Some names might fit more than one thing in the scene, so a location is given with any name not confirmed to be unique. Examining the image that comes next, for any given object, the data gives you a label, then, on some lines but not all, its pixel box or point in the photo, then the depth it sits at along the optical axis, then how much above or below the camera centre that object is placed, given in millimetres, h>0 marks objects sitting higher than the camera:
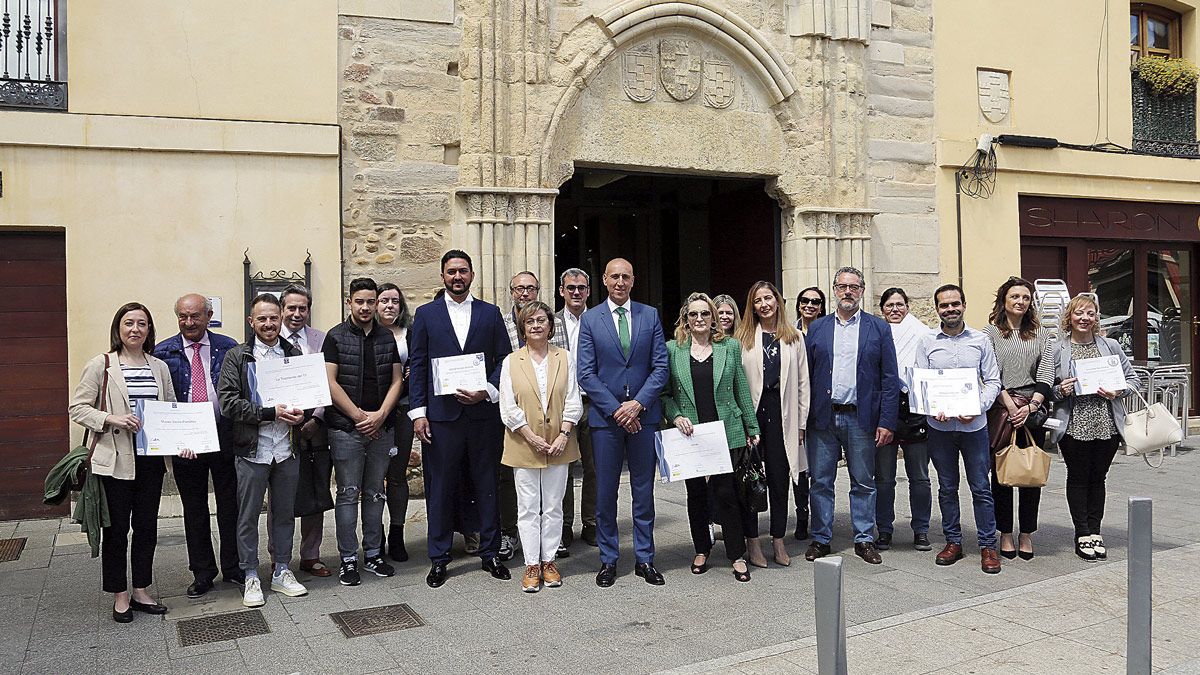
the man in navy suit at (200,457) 5484 -701
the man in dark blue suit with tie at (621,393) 5738 -358
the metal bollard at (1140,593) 3598 -999
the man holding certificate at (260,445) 5340 -629
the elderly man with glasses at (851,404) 6090 -463
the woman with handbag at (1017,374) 6059 -280
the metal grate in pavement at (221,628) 4785 -1509
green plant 12141 +3236
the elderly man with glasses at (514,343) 6293 -66
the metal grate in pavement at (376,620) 4879 -1501
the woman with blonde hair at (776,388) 6094 -357
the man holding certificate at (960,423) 5926 -578
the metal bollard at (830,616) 2676 -801
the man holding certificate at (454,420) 5801 -526
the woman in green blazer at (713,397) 5840 -399
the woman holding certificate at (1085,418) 6102 -564
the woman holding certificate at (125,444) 4977 -564
